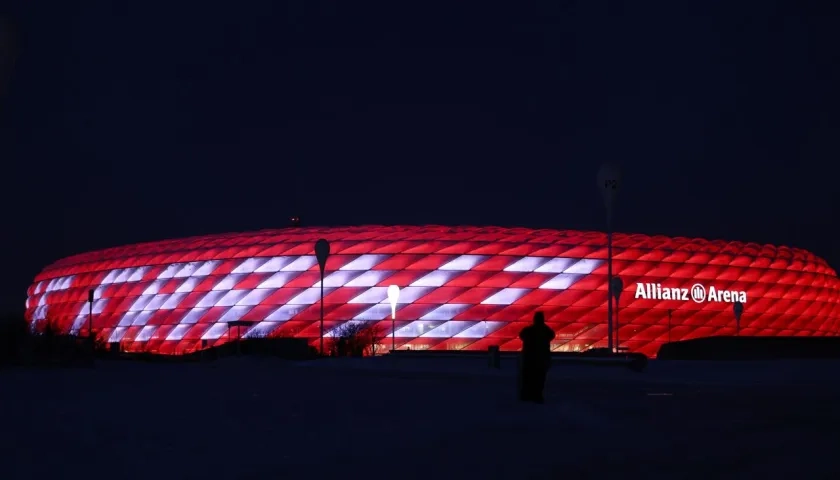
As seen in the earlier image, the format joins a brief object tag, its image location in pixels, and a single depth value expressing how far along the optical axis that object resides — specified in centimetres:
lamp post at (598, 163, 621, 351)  3159
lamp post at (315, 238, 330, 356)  3288
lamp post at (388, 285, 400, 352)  3190
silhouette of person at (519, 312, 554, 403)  1227
